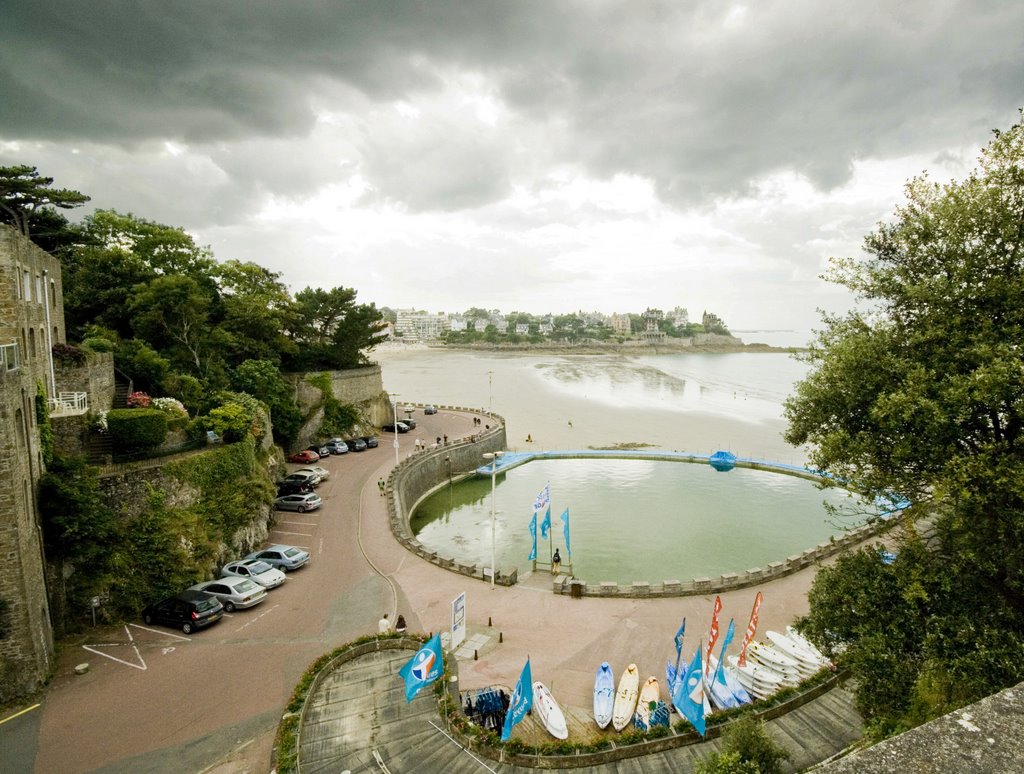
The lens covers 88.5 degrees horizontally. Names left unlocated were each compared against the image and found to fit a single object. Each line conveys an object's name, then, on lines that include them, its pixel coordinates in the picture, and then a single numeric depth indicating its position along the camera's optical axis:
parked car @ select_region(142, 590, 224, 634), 17.86
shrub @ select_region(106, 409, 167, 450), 21.91
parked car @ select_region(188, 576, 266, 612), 19.16
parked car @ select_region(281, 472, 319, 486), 31.33
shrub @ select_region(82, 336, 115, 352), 27.27
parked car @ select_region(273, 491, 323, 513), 29.14
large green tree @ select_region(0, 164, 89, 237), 30.83
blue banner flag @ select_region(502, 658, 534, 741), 11.89
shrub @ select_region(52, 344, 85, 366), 23.28
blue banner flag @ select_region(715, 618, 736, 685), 13.26
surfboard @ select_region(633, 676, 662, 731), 13.03
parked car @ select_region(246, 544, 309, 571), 22.34
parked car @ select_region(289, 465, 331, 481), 33.75
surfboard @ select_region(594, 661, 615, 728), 13.19
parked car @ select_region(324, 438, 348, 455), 41.00
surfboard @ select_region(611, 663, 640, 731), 13.13
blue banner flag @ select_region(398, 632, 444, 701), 12.27
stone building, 14.27
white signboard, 15.84
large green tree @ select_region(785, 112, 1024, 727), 9.02
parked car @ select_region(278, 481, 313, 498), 30.89
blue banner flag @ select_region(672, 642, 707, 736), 11.80
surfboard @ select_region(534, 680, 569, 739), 12.58
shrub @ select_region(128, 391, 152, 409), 25.09
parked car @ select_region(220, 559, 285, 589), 20.78
